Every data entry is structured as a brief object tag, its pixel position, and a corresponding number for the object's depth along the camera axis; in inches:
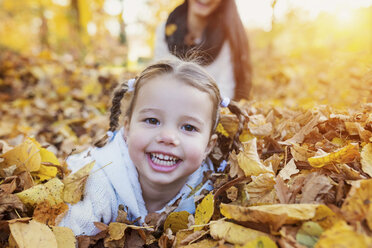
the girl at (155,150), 16.1
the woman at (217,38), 36.6
